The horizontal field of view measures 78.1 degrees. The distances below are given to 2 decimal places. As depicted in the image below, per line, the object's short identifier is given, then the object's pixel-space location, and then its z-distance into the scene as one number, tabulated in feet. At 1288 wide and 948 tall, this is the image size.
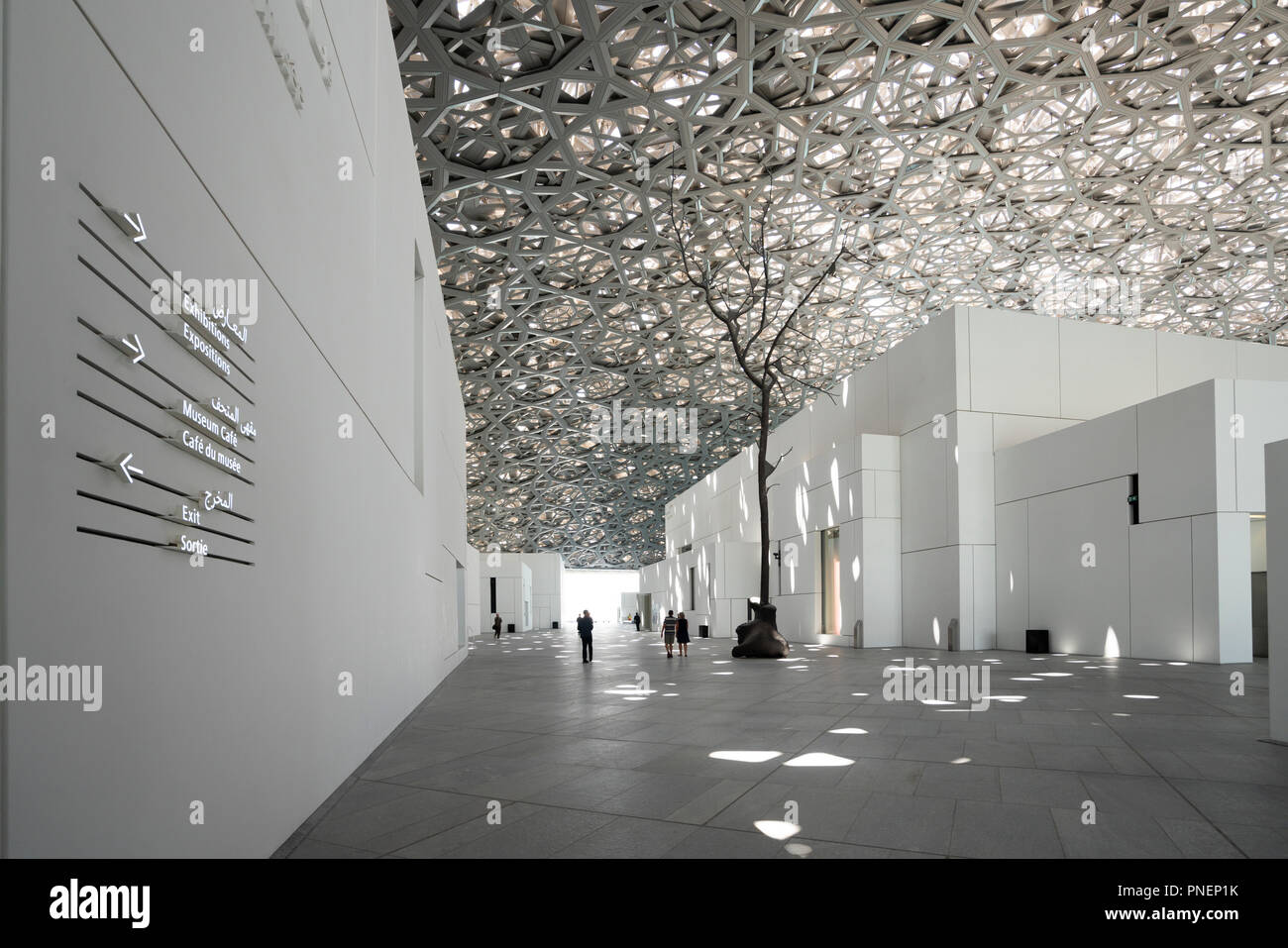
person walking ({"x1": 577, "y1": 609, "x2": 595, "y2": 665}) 67.26
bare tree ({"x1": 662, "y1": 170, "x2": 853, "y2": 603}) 107.65
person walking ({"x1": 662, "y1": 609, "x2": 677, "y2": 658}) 71.87
